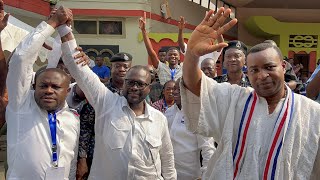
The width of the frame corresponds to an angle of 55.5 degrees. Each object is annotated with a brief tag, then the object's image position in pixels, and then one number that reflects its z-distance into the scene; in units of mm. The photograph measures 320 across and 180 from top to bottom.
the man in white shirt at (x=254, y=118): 1709
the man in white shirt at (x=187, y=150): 2743
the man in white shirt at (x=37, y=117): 2069
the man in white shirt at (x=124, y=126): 2286
